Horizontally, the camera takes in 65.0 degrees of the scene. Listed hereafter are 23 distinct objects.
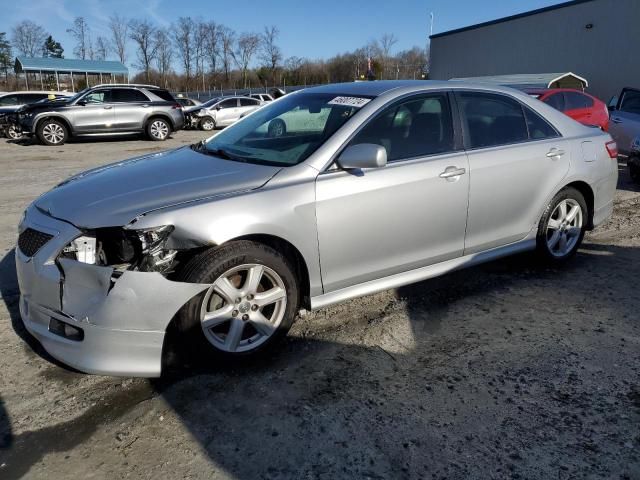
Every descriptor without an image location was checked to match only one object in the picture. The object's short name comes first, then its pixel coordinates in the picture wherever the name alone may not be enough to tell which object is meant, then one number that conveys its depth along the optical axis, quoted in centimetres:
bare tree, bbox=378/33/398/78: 6679
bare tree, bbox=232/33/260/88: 6706
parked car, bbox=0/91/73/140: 1664
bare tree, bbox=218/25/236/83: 6788
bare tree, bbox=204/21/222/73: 6681
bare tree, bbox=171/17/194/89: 6631
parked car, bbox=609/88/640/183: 964
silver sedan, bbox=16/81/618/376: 259
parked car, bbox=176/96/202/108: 2630
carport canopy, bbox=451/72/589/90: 1536
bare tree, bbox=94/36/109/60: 6400
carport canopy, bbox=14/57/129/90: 4212
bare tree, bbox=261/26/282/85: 6525
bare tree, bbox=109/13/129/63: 6303
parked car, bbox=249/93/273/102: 2475
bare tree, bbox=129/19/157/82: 6325
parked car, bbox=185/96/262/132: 2131
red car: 1094
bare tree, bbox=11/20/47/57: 6826
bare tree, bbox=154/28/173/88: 6450
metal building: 2108
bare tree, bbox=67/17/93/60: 6325
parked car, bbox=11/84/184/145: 1466
